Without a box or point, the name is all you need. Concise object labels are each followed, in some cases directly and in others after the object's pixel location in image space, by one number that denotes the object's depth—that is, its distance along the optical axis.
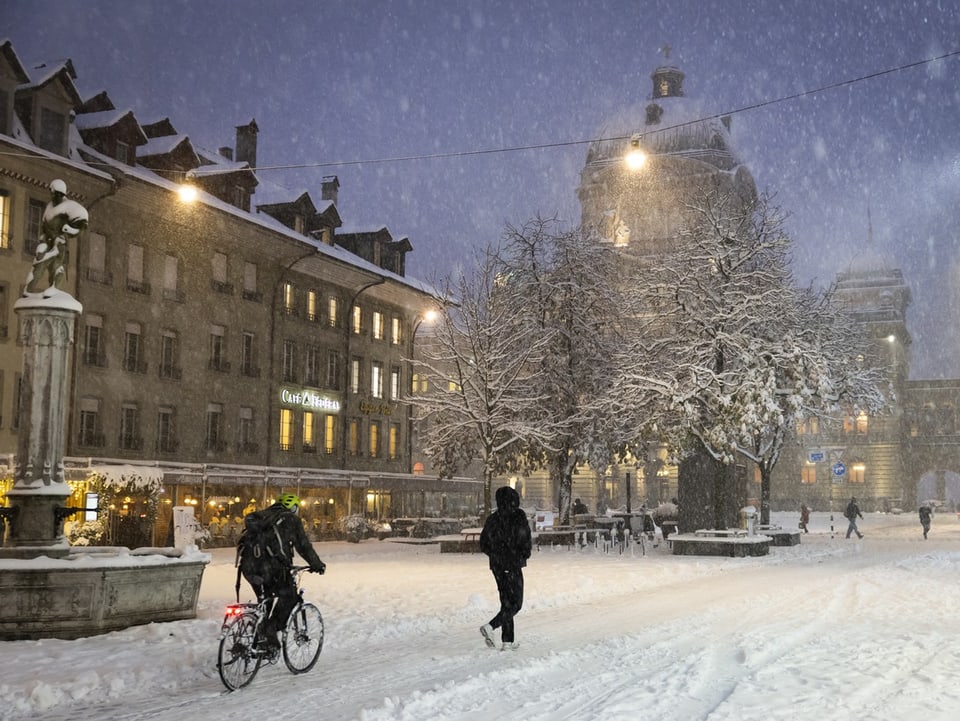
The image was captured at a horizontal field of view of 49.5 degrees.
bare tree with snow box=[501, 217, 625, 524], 37.03
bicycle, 9.68
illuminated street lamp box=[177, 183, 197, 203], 23.52
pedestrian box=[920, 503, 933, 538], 45.56
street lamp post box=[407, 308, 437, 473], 53.88
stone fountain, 12.72
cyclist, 10.20
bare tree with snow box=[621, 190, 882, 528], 30.53
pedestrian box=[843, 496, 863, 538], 44.81
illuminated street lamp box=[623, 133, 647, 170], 23.62
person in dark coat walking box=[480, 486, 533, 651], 11.95
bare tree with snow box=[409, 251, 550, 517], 34.34
